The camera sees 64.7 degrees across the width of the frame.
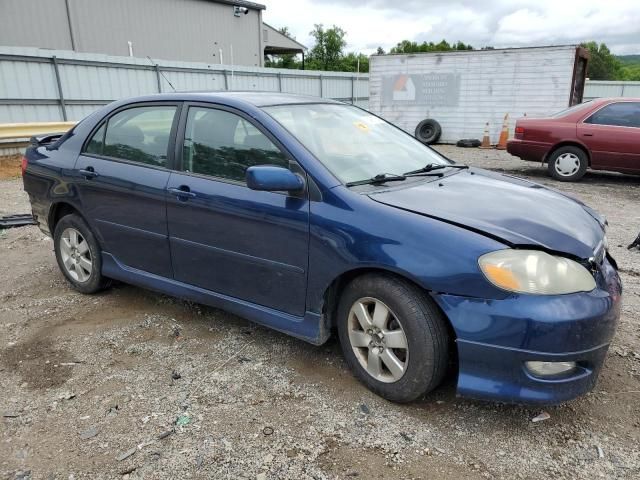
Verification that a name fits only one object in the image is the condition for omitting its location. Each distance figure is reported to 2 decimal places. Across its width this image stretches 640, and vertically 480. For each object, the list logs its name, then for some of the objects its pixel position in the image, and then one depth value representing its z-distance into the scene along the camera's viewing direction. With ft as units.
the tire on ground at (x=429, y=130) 52.11
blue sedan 7.68
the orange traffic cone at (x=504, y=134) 48.01
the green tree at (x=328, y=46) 187.52
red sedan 28.73
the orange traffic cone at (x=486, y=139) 49.34
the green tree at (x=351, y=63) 179.63
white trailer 45.01
